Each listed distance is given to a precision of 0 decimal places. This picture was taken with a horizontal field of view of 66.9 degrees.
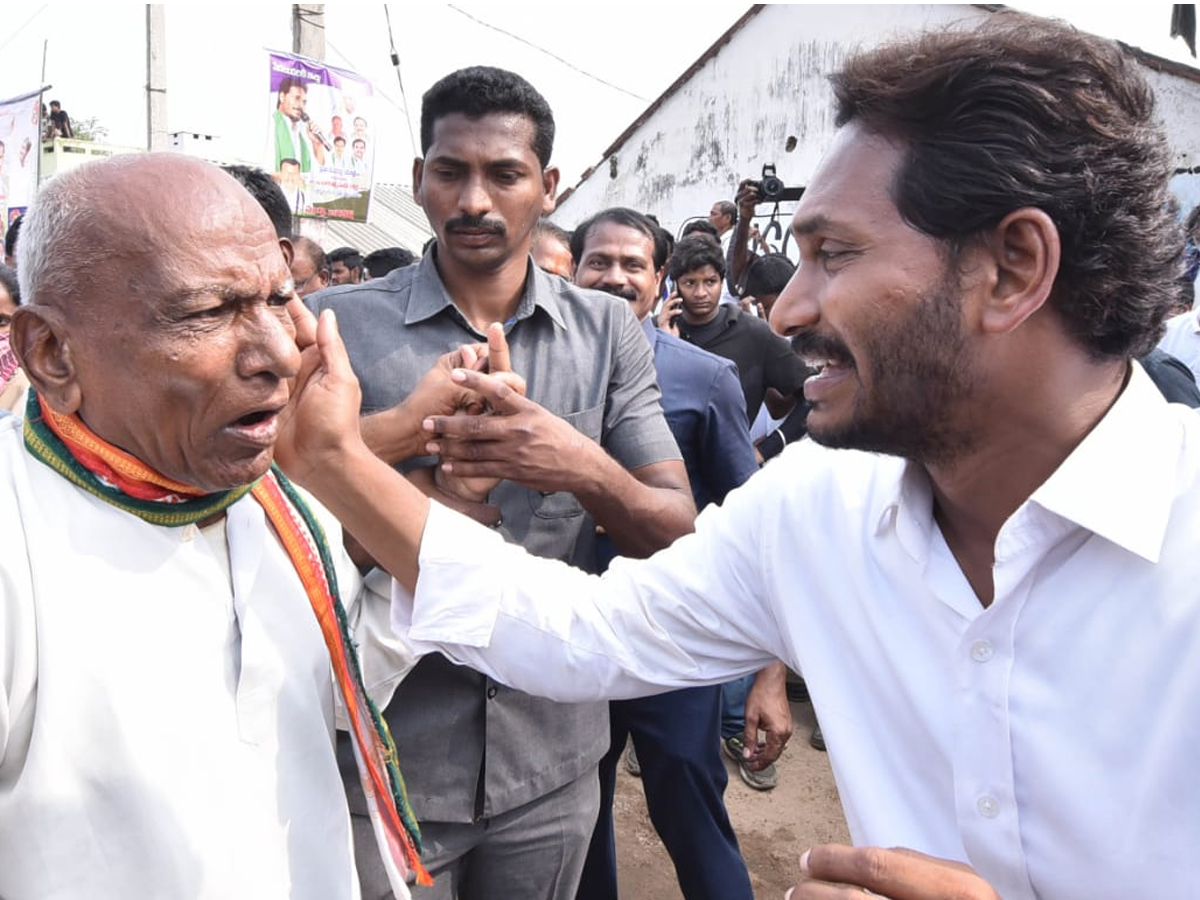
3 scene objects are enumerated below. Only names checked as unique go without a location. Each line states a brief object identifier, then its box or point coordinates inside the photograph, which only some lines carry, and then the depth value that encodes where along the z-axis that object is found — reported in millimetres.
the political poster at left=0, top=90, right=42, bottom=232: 7770
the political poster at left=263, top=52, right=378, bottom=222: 8383
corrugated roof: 18203
